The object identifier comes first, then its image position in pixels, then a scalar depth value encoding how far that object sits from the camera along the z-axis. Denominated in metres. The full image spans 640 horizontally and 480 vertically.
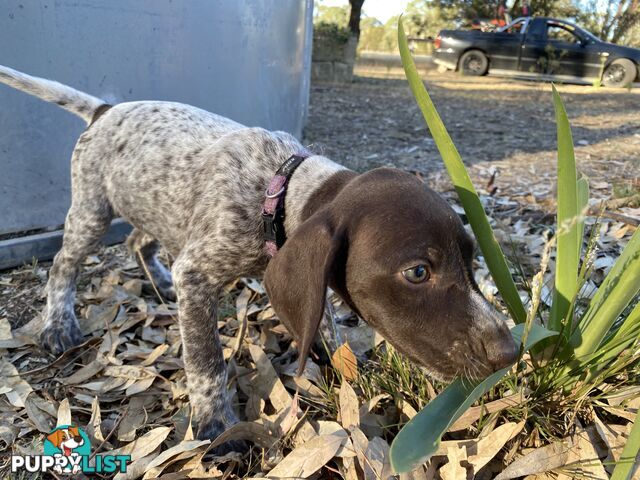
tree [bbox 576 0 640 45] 23.06
